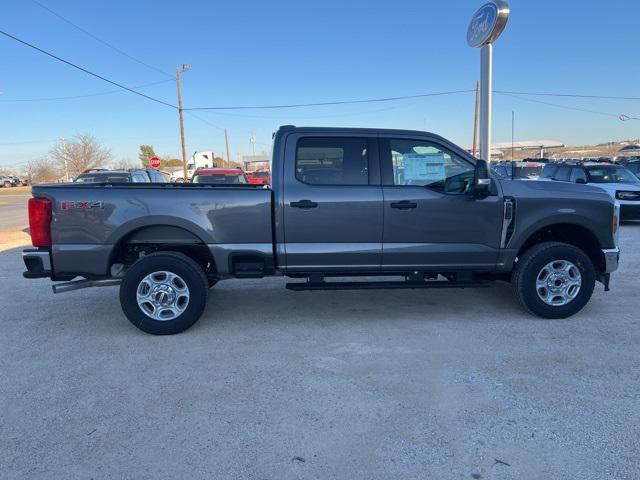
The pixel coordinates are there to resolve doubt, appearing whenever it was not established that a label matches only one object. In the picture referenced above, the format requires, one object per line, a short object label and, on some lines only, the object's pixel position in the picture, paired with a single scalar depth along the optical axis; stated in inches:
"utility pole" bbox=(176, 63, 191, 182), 1333.7
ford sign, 390.3
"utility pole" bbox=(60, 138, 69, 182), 2443.9
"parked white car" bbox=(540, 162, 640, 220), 482.9
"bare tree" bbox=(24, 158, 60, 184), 2514.8
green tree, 3575.3
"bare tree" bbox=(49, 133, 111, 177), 2459.4
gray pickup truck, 177.2
